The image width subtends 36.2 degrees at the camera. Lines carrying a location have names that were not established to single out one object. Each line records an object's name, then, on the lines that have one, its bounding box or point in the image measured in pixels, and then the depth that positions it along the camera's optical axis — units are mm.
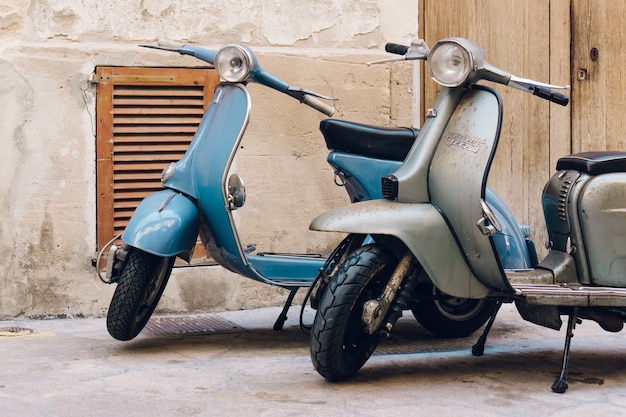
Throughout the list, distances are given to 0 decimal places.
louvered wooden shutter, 5219
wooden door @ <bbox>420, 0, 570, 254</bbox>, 6039
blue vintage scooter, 4121
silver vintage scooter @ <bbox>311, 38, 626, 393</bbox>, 3609
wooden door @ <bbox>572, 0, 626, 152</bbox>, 6281
